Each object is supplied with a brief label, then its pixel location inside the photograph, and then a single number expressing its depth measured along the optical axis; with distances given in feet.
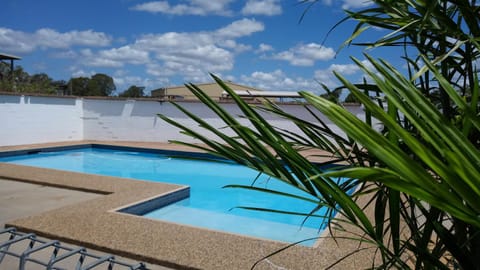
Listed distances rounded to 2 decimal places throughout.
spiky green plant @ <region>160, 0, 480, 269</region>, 1.71
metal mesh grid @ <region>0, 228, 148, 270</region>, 8.54
